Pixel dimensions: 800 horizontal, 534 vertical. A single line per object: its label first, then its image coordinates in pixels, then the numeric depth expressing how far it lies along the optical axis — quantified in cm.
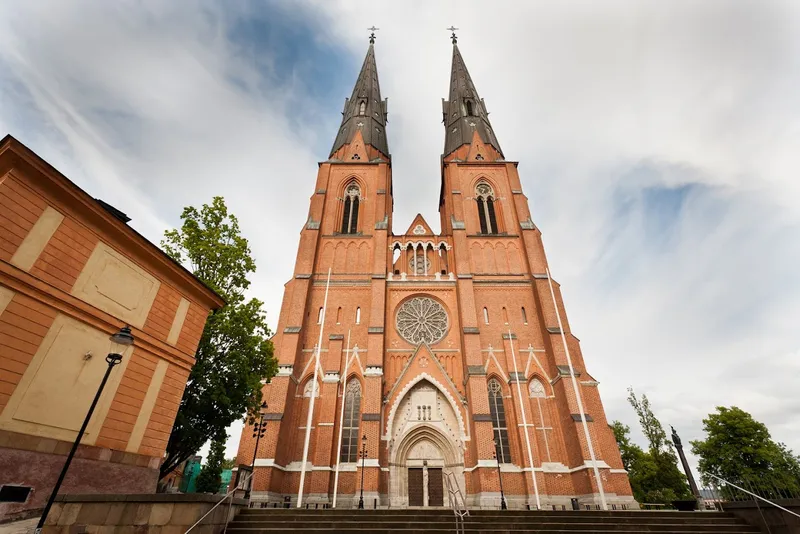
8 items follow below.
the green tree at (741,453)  2642
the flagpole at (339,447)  1724
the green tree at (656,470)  3167
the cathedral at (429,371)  1848
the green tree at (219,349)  1181
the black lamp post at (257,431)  1631
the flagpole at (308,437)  1508
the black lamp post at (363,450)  1766
